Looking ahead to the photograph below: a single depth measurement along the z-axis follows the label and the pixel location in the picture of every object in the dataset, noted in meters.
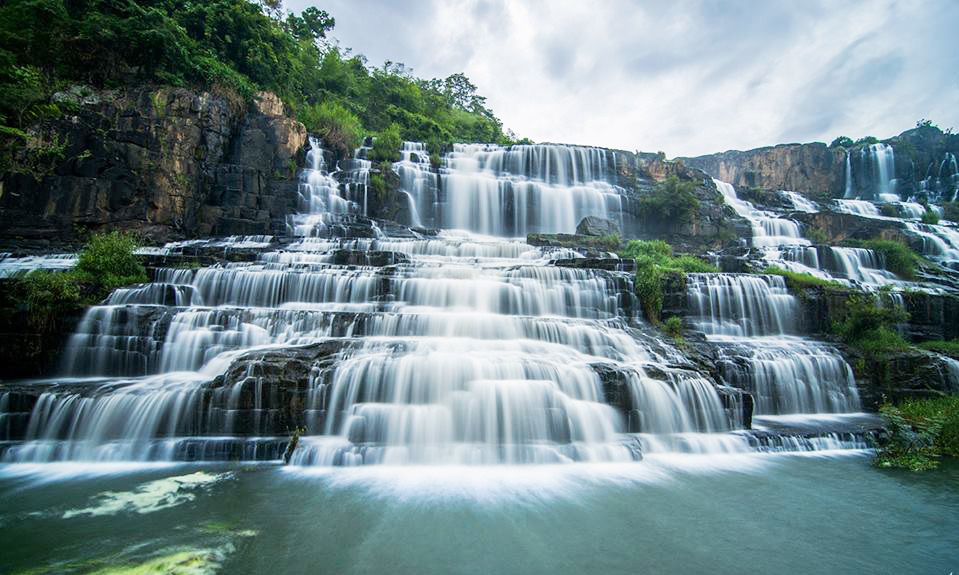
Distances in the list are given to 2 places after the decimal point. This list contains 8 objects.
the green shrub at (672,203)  24.02
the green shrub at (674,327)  11.65
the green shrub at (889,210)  28.21
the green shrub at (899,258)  17.80
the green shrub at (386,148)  24.03
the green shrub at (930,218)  26.00
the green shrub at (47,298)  9.03
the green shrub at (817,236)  23.52
